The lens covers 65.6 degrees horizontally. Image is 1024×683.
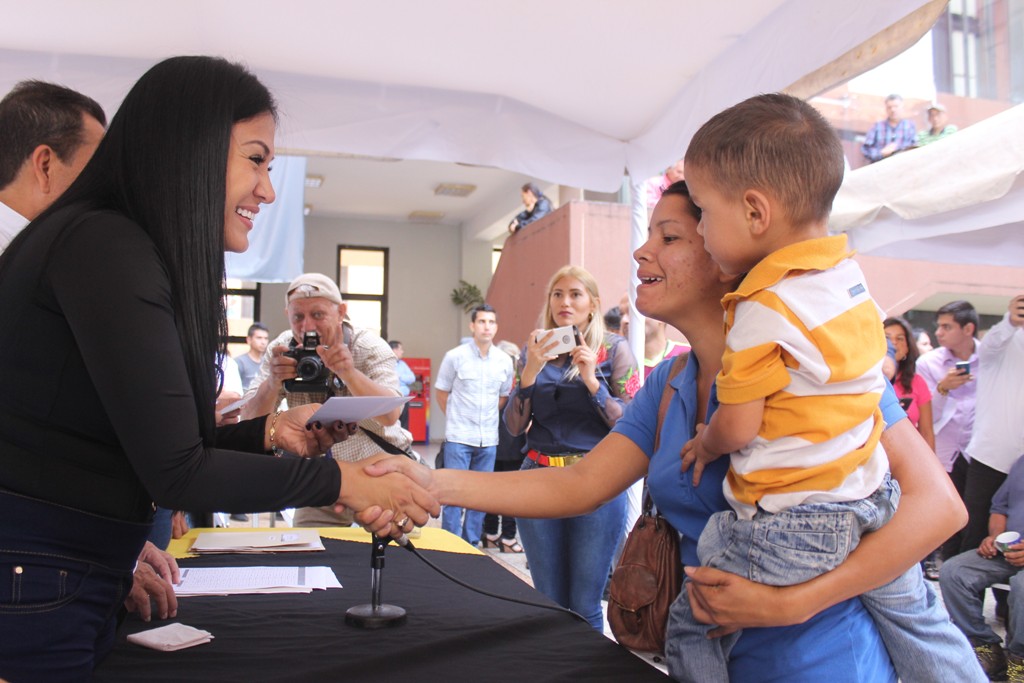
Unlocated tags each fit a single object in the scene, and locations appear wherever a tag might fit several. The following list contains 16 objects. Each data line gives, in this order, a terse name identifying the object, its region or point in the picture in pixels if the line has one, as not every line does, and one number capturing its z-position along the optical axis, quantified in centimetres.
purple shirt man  578
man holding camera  305
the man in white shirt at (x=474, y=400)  672
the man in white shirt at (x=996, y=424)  466
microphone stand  153
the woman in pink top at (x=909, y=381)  584
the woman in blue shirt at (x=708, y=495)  121
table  128
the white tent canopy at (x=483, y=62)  305
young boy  120
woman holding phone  315
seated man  392
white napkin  139
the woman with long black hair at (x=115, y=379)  114
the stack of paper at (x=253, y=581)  180
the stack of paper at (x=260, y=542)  225
